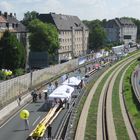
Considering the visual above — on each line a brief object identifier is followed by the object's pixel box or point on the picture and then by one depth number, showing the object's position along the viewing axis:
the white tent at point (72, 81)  75.36
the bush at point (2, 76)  74.56
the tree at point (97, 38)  174.50
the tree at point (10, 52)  87.12
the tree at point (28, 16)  152.15
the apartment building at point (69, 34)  142.88
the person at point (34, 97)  62.65
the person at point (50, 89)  65.75
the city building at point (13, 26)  105.00
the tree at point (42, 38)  119.81
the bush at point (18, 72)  83.41
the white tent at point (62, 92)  58.36
